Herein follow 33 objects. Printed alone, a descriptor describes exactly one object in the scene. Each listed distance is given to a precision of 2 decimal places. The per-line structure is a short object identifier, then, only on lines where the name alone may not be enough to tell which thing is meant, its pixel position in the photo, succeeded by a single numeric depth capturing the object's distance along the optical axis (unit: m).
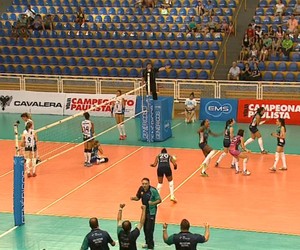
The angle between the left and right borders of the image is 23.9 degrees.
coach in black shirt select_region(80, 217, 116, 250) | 12.93
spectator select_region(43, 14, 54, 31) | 39.78
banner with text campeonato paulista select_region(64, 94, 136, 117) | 33.38
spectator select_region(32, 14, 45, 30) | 39.84
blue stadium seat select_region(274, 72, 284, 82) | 33.12
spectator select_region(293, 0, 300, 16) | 36.04
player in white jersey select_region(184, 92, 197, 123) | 31.28
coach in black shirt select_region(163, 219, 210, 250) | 12.53
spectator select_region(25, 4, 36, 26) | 40.33
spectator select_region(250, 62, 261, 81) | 32.97
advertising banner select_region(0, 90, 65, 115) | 34.72
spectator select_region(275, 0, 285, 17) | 36.28
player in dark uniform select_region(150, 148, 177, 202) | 18.75
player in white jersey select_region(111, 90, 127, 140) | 27.81
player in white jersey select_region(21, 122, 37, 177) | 21.84
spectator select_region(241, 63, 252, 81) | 33.09
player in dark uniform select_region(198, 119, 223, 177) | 22.11
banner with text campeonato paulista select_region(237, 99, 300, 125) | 31.22
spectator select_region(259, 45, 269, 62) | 34.25
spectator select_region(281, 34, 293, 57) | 33.97
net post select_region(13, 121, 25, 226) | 17.70
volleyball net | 26.65
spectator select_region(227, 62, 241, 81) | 33.41
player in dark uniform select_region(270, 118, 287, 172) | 22.30
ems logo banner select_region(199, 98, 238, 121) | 32.28
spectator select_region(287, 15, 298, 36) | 35.00
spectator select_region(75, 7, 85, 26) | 39.31
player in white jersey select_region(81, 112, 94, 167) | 23.48
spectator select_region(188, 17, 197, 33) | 36.81
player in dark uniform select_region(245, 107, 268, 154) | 24.41
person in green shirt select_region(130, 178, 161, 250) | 15.47
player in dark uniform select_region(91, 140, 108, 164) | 23.66
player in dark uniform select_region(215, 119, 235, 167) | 22.58
